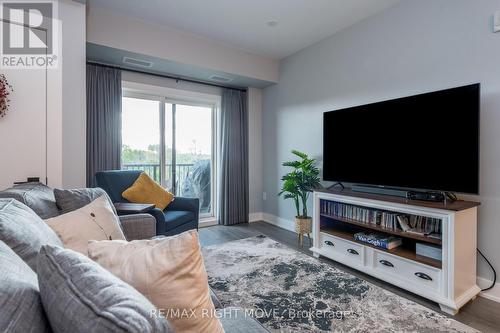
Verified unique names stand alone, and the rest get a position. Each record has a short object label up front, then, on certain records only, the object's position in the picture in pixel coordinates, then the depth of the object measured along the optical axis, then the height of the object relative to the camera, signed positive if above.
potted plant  3.34 -0.24
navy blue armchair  2.80 -0.49
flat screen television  2.00 +0.20
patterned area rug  1.76 -1.08
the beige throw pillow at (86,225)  1.30 -0.34
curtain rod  3.33 +1.30
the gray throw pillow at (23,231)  0.84 -0.25
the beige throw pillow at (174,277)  0.69 -0.31
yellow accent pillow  2.96 -0.35
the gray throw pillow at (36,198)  1.48 -0.22
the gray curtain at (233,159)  4.36 +0.07
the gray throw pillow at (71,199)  1.72 -0.25
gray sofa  0.47 -0.27
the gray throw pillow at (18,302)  0.48 -0.28
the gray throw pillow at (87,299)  0.45 -0.26
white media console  1.91 -0.78
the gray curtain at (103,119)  3.26 +0.56
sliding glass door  3.76 +0.31
